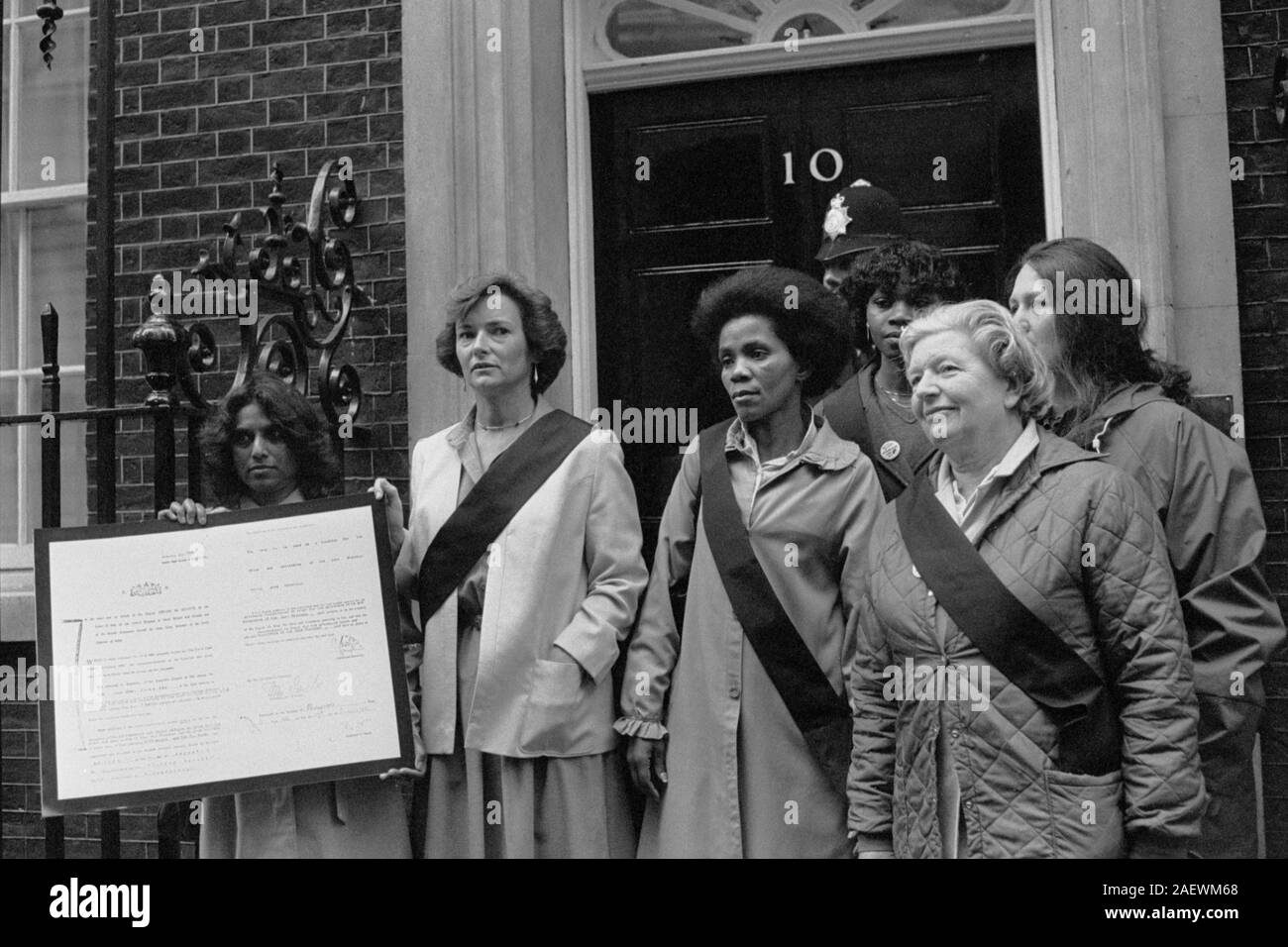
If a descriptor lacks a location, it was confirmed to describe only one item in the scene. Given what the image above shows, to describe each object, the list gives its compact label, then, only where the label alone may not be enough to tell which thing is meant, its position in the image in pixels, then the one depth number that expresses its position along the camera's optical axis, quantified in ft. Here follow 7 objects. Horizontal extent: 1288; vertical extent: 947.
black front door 19.65
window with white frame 22.63
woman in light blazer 13.96
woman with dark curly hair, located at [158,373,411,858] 14.20
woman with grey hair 11.37
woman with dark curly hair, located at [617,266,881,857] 13.56
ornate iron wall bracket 15.75
